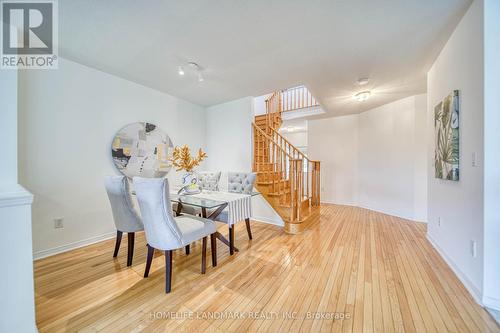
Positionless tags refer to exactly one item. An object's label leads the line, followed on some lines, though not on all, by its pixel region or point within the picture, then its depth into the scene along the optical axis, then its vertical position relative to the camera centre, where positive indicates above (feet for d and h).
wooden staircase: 10.24 -0.76
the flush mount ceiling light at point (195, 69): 8.35 +4.53
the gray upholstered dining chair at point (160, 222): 5.18 -1.72
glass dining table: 6.62 -1.42
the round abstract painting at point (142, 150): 9.54 +0.77
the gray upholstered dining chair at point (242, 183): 9.59 -1.00
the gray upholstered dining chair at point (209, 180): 10.23 -0.89
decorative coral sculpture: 7.93 +0.23
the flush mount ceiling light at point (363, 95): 11.14 +4.31
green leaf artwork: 6.09 +0.99
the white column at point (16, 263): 3.26 -1.81
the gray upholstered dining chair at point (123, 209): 6.41 -1.61
